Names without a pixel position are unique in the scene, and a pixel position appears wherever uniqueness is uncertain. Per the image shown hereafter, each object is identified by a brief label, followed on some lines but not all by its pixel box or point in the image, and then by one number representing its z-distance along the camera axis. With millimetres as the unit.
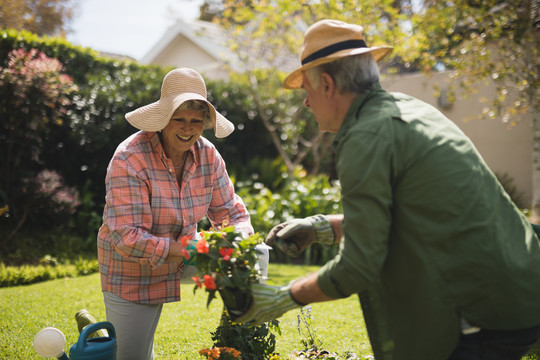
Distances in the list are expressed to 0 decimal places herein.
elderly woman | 2562
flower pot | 1936
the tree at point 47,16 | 19438
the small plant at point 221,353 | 2893
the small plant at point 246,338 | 3084
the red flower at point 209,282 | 1937
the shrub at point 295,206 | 7414
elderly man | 1668
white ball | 2400
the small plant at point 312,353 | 3273
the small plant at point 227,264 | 1943
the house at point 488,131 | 10680
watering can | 2297
